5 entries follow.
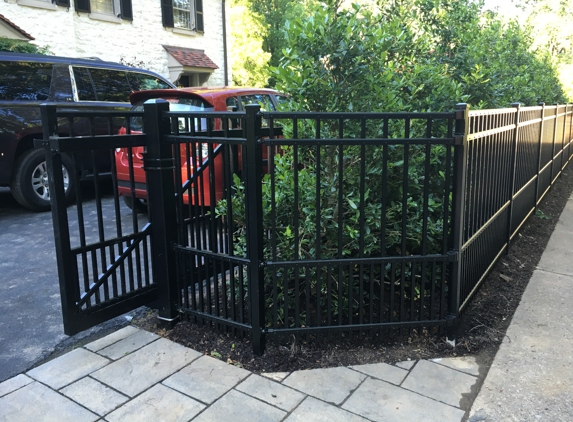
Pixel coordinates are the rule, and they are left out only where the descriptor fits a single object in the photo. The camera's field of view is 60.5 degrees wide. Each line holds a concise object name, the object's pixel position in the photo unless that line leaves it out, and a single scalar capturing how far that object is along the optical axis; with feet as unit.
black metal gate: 9.38
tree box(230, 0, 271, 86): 49.83
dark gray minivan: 20.85
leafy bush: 9.96
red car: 17.90
